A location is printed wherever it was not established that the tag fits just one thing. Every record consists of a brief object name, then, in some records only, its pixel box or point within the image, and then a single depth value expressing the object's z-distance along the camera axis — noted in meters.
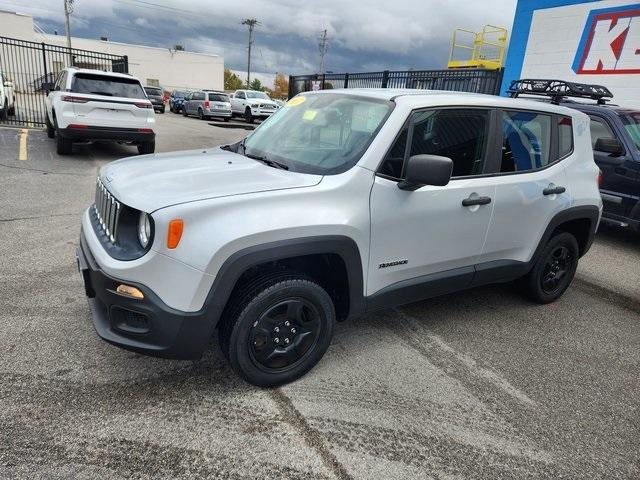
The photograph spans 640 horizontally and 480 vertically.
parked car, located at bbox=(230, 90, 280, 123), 25.67
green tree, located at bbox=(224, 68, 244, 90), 97.23
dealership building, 10.81
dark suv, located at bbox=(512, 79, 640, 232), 6.18
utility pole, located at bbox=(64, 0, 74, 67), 51.10
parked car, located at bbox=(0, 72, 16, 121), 14.38
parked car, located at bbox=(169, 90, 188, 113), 32.42
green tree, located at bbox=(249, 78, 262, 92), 89.43
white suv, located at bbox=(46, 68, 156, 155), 9.03
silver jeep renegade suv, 2.38
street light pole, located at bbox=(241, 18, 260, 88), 66.94
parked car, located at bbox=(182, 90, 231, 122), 26.12
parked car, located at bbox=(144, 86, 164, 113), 30.14
